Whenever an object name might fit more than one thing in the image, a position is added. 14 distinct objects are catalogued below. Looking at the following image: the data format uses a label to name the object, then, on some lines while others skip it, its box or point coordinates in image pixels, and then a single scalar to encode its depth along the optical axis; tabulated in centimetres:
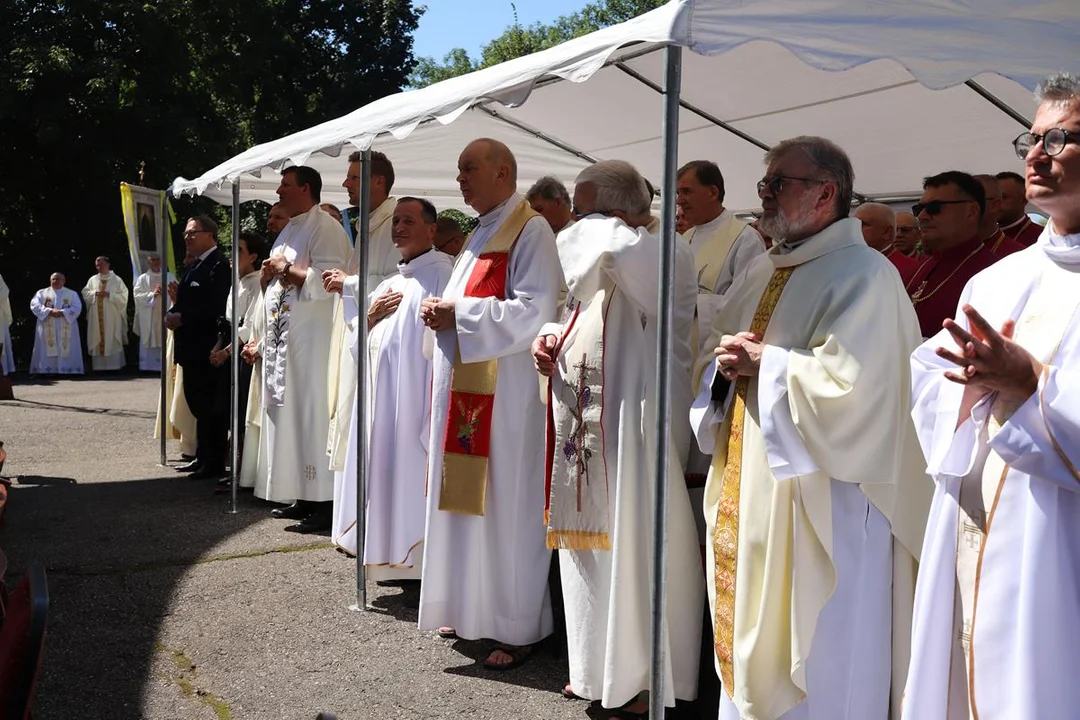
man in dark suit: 893
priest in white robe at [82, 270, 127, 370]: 2114
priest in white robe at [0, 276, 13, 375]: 1761
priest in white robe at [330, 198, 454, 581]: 566
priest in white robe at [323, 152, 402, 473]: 650
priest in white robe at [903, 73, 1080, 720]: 226
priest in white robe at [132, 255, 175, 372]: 1873
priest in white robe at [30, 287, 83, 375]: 1986
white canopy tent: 311
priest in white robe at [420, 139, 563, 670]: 482
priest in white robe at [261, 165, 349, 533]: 756
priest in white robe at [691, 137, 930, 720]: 320
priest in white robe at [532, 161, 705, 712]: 398
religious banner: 1077
